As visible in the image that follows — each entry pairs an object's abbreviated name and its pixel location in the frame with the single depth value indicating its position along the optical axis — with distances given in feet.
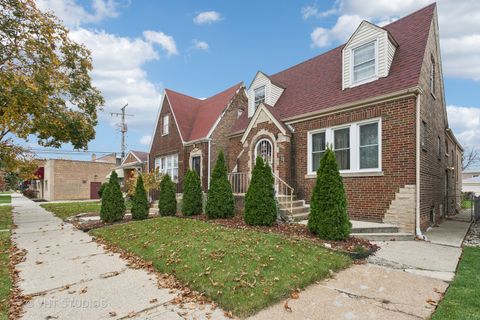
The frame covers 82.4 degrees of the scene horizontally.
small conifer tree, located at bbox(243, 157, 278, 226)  28.32
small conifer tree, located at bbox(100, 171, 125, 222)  37.01
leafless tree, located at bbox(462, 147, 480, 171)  149.59
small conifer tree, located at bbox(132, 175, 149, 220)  37.35
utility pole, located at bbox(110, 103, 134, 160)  104.47
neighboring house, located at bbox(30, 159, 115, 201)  99.19
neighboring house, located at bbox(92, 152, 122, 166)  164.34
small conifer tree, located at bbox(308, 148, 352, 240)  22.67
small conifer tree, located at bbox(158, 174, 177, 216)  39.29
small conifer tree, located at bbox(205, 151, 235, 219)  33.35
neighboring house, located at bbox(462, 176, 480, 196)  94.79
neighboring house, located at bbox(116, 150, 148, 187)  76.39
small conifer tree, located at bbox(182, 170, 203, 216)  37.35
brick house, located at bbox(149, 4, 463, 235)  27.43
